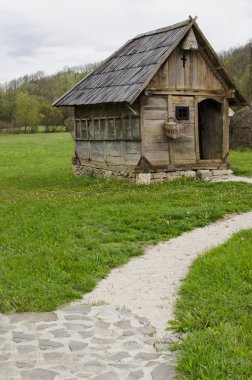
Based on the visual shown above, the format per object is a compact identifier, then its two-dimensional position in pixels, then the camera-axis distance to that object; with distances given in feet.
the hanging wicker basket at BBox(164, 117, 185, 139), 57.11
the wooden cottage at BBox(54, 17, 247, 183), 57.21
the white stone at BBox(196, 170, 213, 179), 61.31
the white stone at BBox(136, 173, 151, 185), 57.36
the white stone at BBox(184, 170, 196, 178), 60.49
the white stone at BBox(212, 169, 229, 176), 62.54
